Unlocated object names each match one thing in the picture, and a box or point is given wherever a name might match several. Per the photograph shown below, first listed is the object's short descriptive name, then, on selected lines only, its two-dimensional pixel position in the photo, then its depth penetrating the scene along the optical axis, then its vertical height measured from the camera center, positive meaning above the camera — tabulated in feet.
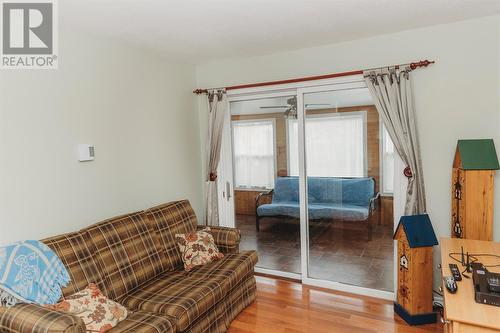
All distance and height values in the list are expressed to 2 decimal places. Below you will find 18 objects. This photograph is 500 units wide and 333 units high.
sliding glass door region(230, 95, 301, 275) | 12.21 -0.74
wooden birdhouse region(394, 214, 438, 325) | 8.89 -2.97
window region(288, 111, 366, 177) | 10.99 +0.59
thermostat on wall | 8.77 +0.35
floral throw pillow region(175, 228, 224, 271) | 9.78 -2.55
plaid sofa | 6.55 -2.78
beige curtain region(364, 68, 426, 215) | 9.62 +1.11
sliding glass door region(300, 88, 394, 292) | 10.89 -0.98
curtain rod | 9.40 +2.76
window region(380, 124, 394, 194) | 10.43 -0.02
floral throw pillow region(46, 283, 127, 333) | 6.51 -2.90
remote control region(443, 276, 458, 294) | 5.80 -2.18
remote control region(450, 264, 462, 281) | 6.22 -2.13
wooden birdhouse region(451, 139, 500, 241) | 8.27 -0.65
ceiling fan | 11.75 +1.95
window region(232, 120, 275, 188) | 12.55 +0.38
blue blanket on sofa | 6.44 -2.15
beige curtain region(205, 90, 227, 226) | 12.53 +0.71
